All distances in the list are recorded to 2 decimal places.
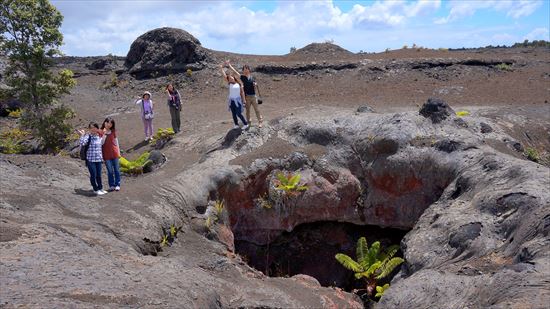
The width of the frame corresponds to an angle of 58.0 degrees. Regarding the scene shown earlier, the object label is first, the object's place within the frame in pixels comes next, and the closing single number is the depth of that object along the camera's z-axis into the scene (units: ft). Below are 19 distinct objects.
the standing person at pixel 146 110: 60.23
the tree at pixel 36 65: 59.62
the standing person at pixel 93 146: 37.96
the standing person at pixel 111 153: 39.27
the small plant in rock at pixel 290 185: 49.41
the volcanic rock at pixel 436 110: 51.65
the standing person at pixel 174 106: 60.90
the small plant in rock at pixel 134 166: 51.42
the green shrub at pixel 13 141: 65.56
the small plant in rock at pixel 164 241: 36.03
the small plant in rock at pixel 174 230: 38.22
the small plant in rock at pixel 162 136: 62.18
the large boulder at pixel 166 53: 107.86
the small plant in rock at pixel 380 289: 41.97
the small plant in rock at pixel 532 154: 50.98
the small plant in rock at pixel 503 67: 89.40
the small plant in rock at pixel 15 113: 85.35
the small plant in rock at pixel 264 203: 50.29
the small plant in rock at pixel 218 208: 45.75
